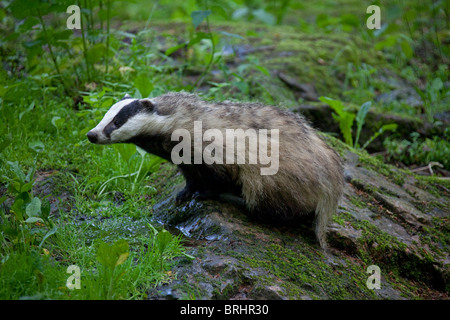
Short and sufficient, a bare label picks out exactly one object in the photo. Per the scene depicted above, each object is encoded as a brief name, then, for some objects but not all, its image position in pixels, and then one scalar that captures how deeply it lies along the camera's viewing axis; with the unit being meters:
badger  3.52
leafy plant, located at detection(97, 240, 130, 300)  2.52
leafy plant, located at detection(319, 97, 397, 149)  5.16
